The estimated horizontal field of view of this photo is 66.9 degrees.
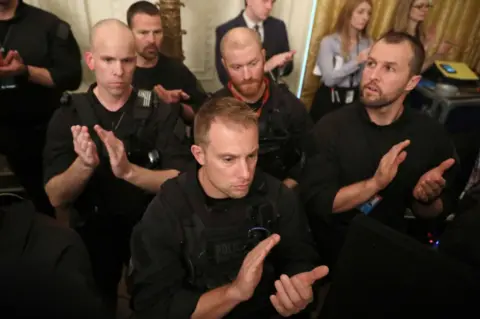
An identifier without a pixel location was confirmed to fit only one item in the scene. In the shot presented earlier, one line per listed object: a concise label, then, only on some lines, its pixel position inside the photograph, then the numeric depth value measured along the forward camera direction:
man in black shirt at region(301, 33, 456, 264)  1.82
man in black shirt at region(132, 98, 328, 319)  1.29
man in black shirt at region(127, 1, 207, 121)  2.43
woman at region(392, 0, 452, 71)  3.29
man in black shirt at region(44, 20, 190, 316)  1.73
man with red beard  2.05
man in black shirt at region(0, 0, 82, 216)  2.39
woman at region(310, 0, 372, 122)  3.13
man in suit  2.89
